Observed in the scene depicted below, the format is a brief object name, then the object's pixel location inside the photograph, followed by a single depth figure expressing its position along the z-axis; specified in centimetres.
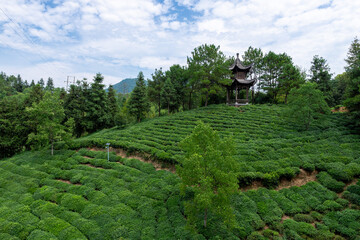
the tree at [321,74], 3191
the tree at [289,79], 3234
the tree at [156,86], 3771
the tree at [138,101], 3266
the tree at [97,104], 3100
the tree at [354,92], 1925
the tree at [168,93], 3500
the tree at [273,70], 3522
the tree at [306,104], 1983
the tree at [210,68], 3088
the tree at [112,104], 3525
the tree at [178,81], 3709
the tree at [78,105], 3069
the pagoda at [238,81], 3196
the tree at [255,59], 3772
